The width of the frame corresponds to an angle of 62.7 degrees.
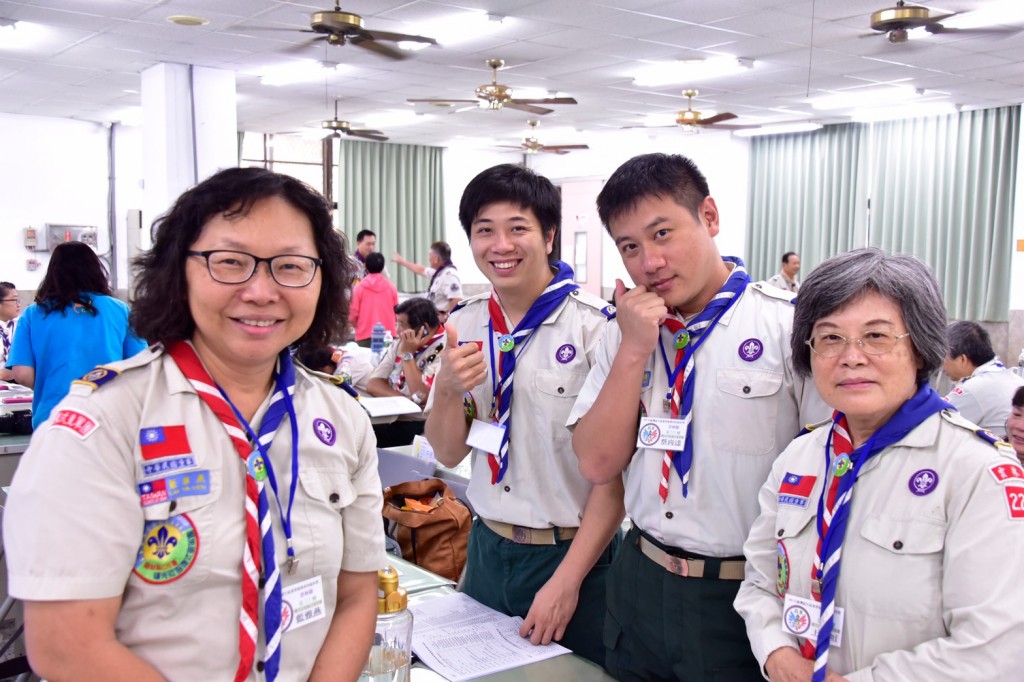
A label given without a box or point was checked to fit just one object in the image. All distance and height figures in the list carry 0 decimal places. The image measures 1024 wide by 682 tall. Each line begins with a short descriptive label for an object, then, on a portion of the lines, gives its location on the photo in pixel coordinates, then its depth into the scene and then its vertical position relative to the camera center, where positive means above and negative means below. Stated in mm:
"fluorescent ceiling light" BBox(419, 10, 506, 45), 6449 +1859
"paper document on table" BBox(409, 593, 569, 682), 1745 -844
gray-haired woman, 1307 -425
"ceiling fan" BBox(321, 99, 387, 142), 9211 +1451
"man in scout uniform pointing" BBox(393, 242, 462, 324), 9547 -251
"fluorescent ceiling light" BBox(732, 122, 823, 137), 11477 +1889
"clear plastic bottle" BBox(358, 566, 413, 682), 1600 -756
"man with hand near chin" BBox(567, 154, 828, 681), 1730 -335
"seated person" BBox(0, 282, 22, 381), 6847 -457
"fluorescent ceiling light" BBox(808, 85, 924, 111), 9305 +1909
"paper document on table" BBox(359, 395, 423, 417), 4727 -839
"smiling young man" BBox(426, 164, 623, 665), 2061 -401
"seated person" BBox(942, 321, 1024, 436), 4297 -615
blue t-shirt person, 4117 -444
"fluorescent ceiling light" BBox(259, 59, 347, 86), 8125 +1857
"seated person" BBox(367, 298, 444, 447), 4852 -569
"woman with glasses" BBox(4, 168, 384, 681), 1092 -326
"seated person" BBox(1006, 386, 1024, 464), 3326 -631
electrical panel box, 10625 +277
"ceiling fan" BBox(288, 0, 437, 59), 5438 +1500
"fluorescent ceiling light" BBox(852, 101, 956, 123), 10125 +1906
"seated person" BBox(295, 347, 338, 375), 4374 -571
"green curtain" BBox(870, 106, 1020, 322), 10078 +833
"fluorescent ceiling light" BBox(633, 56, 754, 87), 7926 +1892
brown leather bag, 2889 -956
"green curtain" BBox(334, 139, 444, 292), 13266 +1017
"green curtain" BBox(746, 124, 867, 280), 11562 +960
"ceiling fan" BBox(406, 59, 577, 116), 7789 +1531
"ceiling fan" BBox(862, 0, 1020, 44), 5246 +1548
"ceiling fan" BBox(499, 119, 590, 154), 11383 +1558
